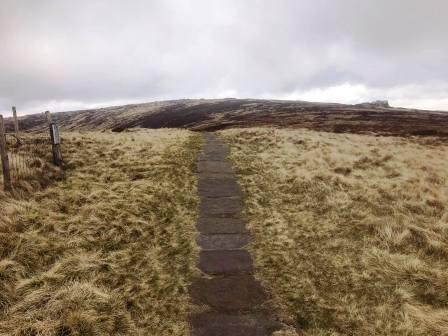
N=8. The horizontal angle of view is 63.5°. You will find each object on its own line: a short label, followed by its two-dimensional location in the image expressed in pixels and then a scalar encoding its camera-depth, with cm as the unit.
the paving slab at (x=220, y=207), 975
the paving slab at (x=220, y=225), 871
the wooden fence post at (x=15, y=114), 1899
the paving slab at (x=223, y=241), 785
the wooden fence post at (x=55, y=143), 1307
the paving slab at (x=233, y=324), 525
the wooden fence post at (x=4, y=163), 979
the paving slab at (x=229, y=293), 587
